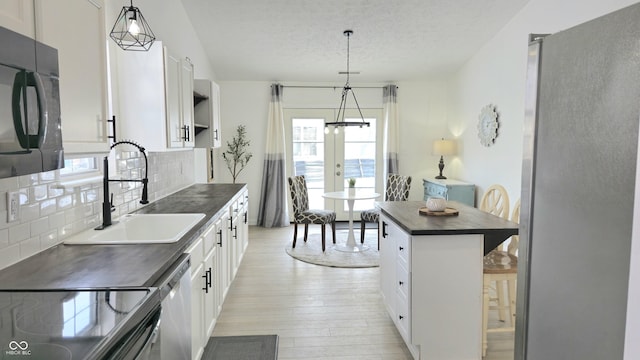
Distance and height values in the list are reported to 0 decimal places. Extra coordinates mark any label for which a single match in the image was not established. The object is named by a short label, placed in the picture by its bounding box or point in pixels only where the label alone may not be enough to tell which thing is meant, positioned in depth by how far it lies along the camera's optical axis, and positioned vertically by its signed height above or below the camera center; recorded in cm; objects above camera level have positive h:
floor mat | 272 -136
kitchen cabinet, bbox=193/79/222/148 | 424 +41
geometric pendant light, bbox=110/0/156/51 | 250 +74
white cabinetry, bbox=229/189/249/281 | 369 -79
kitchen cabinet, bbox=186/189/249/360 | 228 -83
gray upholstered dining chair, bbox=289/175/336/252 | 530 -80
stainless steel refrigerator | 104 -10
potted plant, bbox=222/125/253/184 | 674 -1
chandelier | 684 +79
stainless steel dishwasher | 159 -70
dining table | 513 -72
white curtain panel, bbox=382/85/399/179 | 684 +42
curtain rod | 683 +113
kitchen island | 248 -81
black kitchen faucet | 230 -30
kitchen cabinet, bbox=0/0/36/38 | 116 +41
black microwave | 104 +12
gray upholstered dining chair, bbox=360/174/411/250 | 542 -56
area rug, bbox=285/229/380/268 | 473 -127
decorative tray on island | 295 -43
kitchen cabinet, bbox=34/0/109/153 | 146 +36
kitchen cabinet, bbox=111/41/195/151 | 273 +38
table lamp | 652 +10
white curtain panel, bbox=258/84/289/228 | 673 -22
